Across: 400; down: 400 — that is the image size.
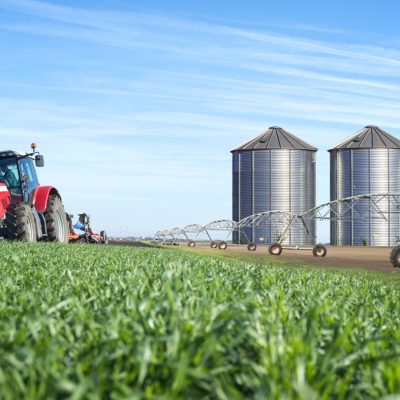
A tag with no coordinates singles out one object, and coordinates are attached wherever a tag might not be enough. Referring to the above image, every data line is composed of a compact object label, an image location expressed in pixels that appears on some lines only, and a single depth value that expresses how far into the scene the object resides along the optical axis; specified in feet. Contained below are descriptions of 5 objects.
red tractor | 80.38
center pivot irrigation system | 332.23
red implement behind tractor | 139.13
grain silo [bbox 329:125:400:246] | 425.69
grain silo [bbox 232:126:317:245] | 449.48
